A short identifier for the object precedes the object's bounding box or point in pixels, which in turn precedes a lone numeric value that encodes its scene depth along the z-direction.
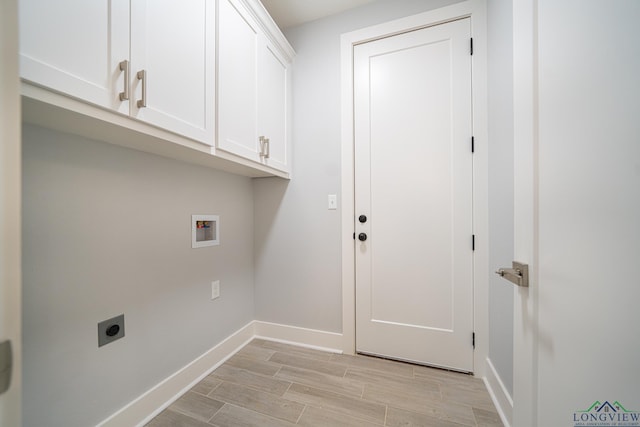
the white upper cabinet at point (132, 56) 0.64
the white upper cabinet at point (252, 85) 1.26
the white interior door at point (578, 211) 0.41
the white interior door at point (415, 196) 1.51
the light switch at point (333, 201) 1.79
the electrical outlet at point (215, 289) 1.60
